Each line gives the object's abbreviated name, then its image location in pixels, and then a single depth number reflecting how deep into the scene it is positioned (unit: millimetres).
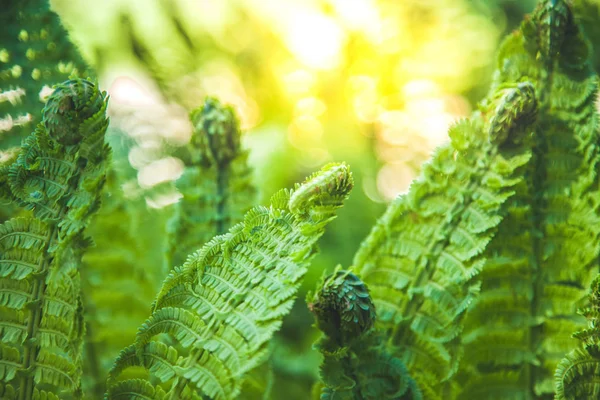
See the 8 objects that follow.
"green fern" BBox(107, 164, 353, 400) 750
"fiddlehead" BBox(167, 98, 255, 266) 889
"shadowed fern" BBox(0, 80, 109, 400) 779
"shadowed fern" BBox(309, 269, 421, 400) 788
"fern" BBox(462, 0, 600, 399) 839
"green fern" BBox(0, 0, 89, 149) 900
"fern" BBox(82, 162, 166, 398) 930
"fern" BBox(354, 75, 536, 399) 817
